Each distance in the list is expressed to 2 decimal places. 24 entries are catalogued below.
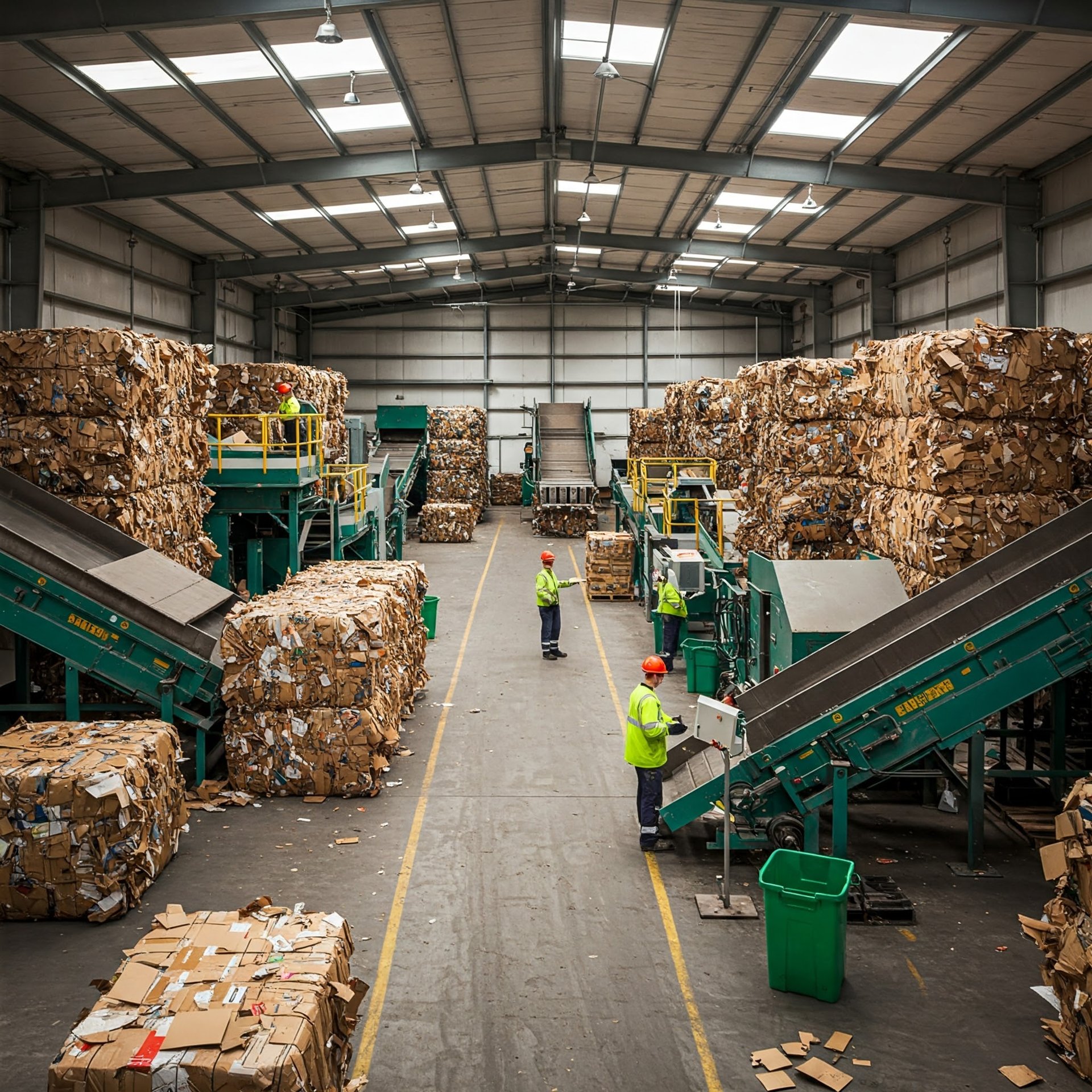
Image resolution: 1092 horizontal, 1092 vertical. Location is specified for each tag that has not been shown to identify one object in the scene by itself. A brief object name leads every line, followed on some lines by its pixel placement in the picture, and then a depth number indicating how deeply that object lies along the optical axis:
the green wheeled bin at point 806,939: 6.24
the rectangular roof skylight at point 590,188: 23.48
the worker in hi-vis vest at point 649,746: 8.36
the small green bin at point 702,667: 13.52
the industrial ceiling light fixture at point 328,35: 11.23
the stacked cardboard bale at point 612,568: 21.25
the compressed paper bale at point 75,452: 10.77
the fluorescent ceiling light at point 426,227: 26.20
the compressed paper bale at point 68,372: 10.71
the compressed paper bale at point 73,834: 7.18
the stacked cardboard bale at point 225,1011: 4.12
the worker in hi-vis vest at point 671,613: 14.81
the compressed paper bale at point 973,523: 9.19
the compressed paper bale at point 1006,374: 9.14
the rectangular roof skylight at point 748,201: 22.84
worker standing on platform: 15.51
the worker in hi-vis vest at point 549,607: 15.41
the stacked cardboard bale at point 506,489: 39.56
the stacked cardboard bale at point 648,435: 29.45
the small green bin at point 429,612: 16.39
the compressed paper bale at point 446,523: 30.42
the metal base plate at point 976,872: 8.17
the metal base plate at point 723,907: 7.48
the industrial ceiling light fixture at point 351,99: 13.83
